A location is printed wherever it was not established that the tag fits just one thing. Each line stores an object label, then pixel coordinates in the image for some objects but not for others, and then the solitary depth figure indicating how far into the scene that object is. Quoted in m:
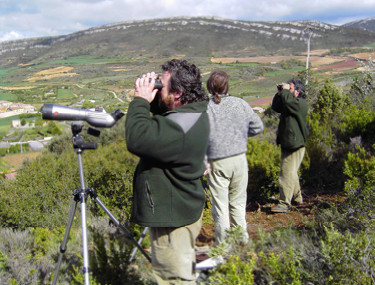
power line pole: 9.62
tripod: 1.71
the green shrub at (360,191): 2.39
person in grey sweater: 2.38
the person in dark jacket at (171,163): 1.39
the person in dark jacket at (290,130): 3.25
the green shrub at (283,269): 1.55
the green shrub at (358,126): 5.19
